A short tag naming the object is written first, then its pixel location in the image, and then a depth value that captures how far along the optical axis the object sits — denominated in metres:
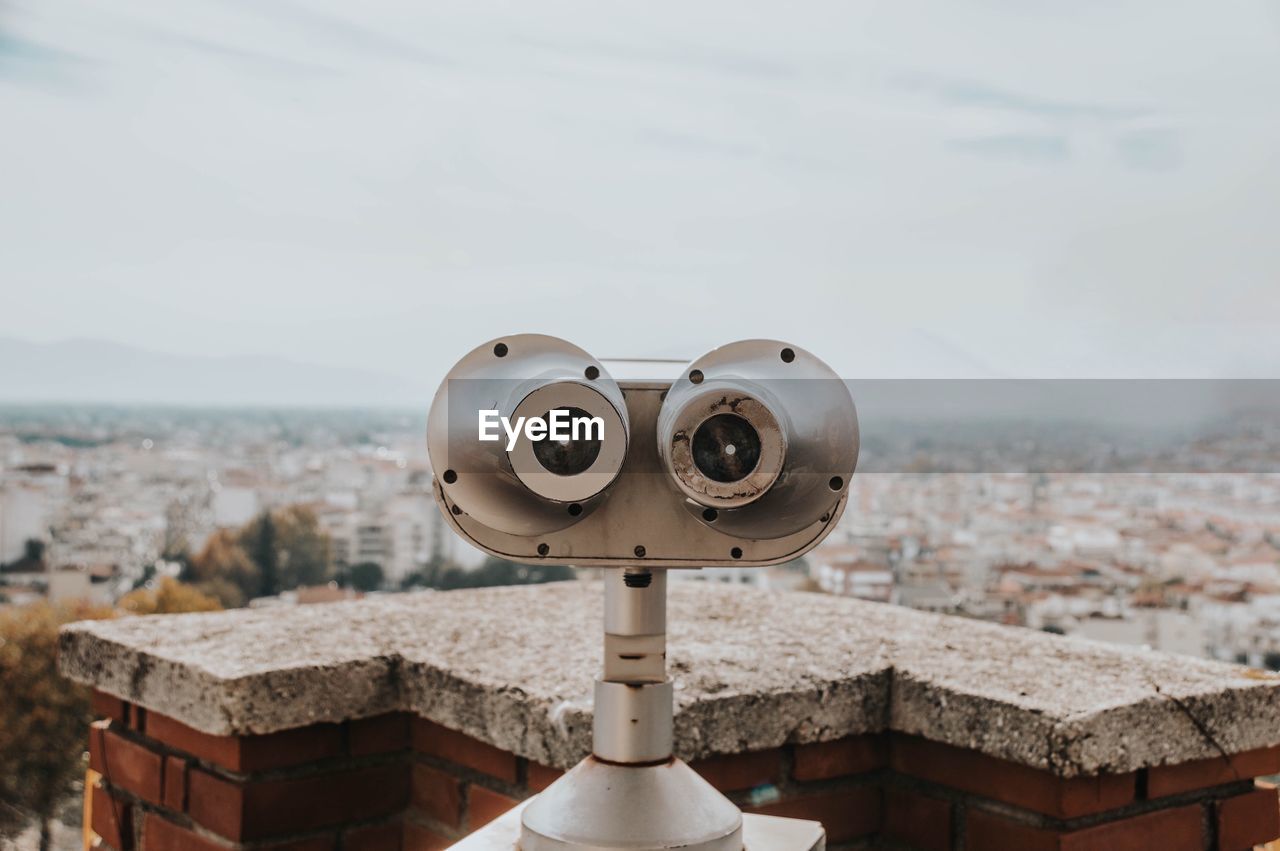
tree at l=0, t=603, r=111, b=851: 8.46
